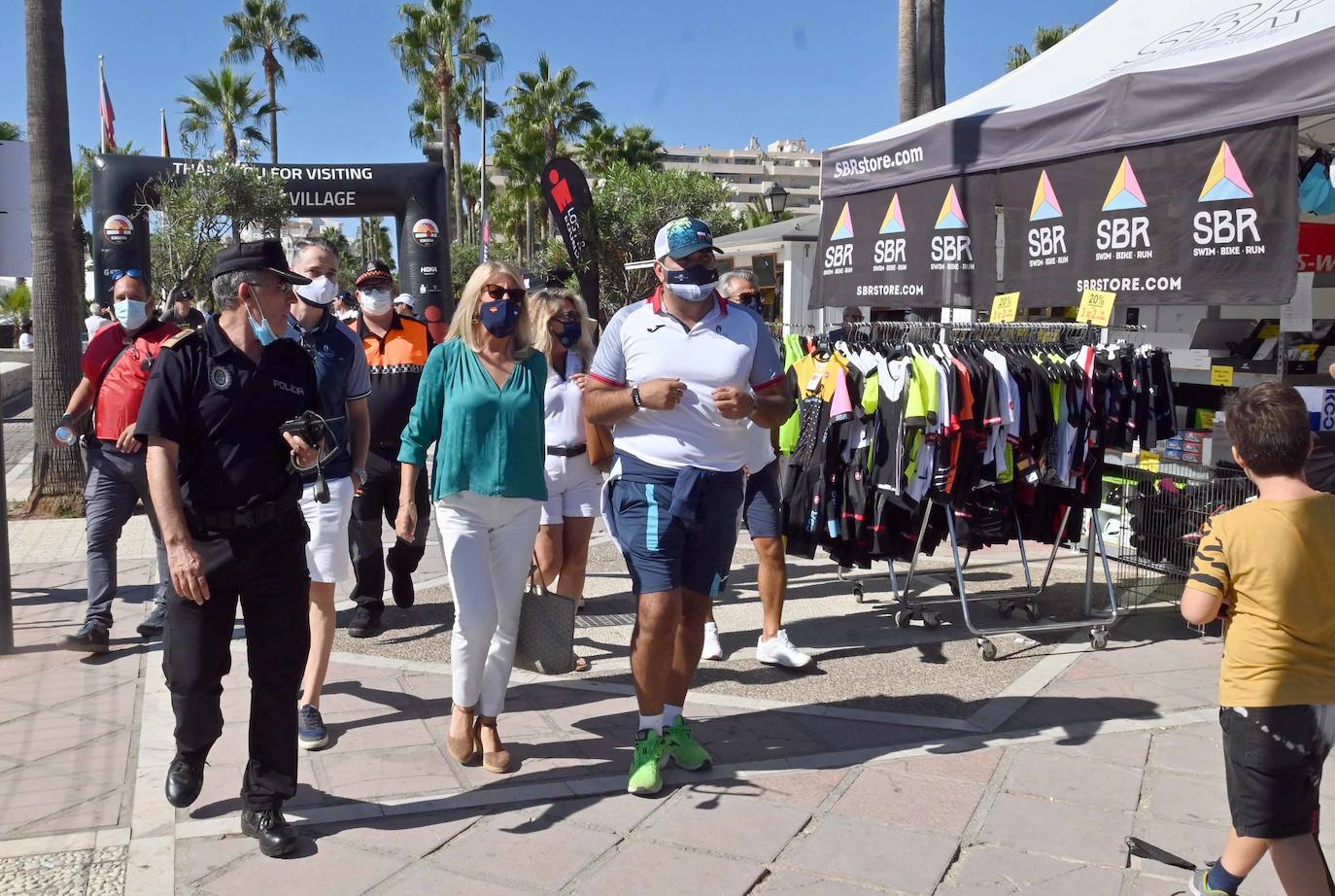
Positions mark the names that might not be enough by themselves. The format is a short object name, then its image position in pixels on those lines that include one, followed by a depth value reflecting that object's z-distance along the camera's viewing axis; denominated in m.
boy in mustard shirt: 2.80
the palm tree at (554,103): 40.50
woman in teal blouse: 4.11
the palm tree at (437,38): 39.59
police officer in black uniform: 3.39
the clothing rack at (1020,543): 5.86
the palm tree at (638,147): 42.03
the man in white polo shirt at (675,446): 4.05
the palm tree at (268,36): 39.88
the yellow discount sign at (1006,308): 6.88
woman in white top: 5.66
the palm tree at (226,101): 33.78
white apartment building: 144.25
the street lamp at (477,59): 39.91
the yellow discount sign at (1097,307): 6.38
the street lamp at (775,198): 18.58
